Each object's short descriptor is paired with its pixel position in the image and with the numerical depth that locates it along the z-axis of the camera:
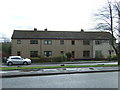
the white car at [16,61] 15.41
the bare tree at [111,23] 13.13
